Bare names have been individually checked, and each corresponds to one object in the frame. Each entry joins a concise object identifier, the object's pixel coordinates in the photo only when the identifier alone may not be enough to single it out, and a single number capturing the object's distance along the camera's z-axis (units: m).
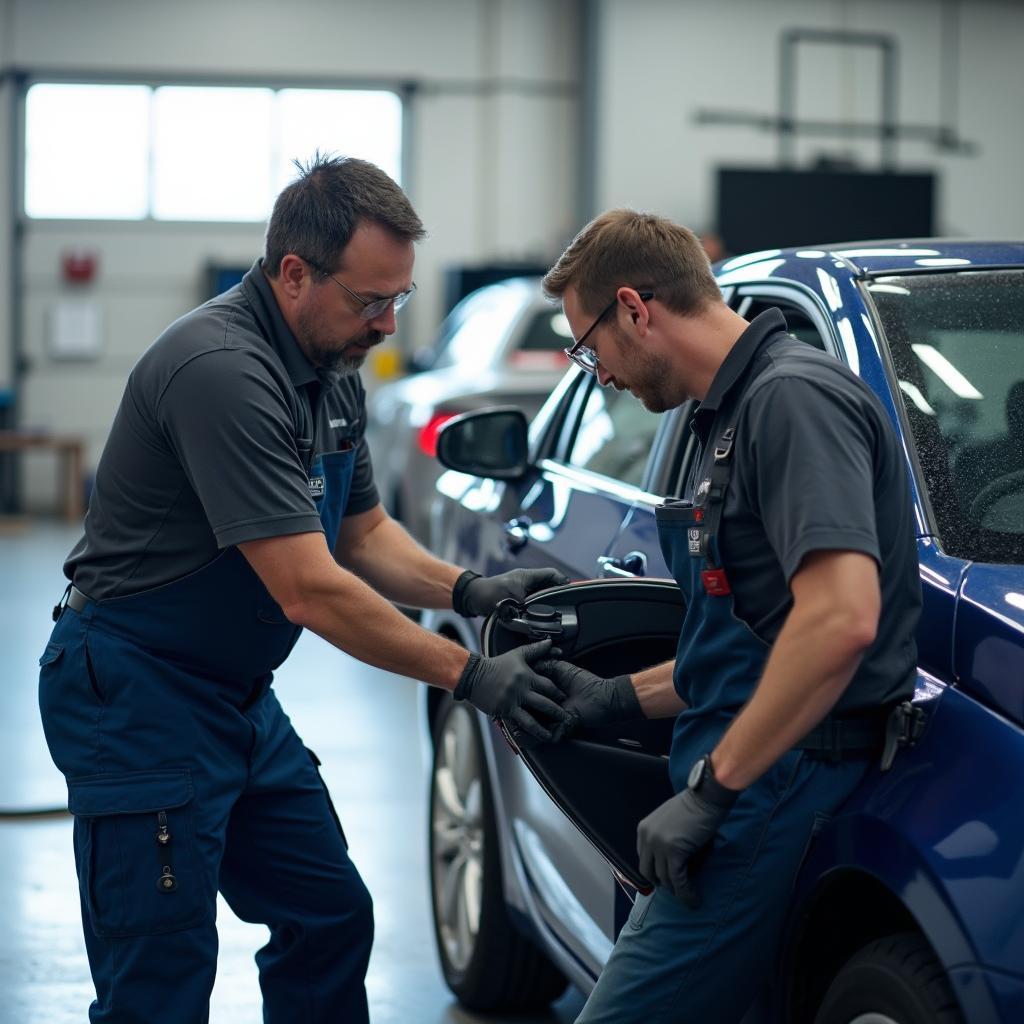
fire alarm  14.12
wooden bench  13.10
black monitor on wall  13.95
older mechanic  2.35
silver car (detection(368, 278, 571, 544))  7.70
